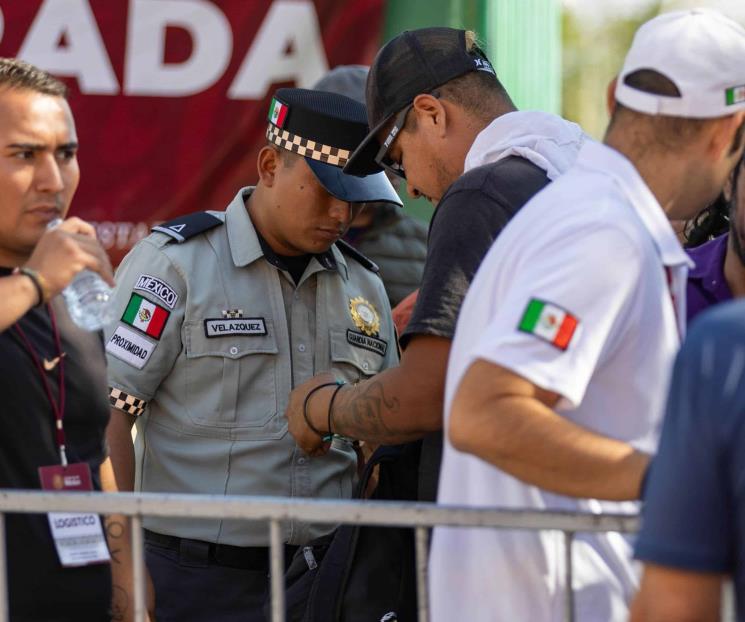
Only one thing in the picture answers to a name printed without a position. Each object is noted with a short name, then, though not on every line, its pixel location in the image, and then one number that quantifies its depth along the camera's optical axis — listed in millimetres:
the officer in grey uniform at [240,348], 6863
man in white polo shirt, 3990
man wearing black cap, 5207
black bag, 5883
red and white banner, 12750
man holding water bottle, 5086
